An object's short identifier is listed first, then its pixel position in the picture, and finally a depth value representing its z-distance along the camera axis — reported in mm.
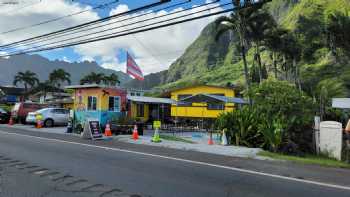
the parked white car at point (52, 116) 25150
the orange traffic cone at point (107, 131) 17562
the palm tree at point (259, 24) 29625
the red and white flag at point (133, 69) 24406
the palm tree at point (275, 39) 37591
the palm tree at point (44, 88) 70500
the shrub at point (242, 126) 13957
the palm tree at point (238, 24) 28031
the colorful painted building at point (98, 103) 20828
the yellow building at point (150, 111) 29603
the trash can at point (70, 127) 20009
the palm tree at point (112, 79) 74969
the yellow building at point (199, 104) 29891
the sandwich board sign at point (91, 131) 16109
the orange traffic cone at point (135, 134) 16484
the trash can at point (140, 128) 19523
